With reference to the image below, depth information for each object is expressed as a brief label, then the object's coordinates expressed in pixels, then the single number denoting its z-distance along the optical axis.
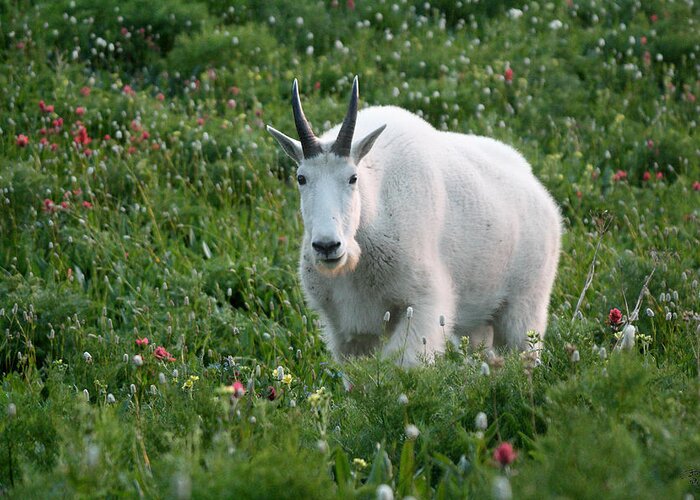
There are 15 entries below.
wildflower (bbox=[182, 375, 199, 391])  9.16
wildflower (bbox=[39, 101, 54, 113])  19.19
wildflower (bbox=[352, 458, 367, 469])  7.64
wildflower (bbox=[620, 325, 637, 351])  8.37
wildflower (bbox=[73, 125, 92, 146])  18.09
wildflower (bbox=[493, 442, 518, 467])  5.98
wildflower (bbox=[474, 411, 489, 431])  7.39
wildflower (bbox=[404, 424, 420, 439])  7.44
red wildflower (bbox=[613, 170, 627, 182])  18.99
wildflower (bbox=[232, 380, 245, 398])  7.94
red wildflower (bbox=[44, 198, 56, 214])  15.82
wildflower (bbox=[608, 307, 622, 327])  10.03
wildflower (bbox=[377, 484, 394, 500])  5.73
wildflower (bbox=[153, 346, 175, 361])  11.14
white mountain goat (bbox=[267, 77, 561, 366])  11.21
